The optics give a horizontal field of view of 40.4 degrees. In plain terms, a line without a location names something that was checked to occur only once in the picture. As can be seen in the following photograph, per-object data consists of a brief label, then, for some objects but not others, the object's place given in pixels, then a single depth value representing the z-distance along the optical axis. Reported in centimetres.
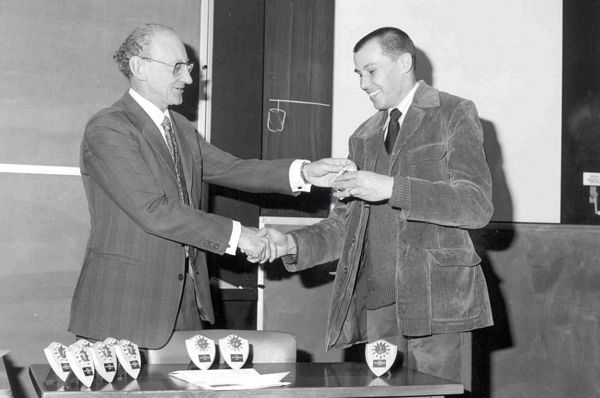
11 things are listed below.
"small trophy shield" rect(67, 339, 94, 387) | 184
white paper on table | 191
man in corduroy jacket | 275
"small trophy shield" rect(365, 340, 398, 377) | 212
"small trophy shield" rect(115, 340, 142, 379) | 197
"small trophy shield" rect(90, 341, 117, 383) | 190
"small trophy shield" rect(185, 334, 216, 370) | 210
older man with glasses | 272
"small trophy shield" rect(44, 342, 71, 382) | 189
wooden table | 181
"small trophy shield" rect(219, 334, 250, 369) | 212
